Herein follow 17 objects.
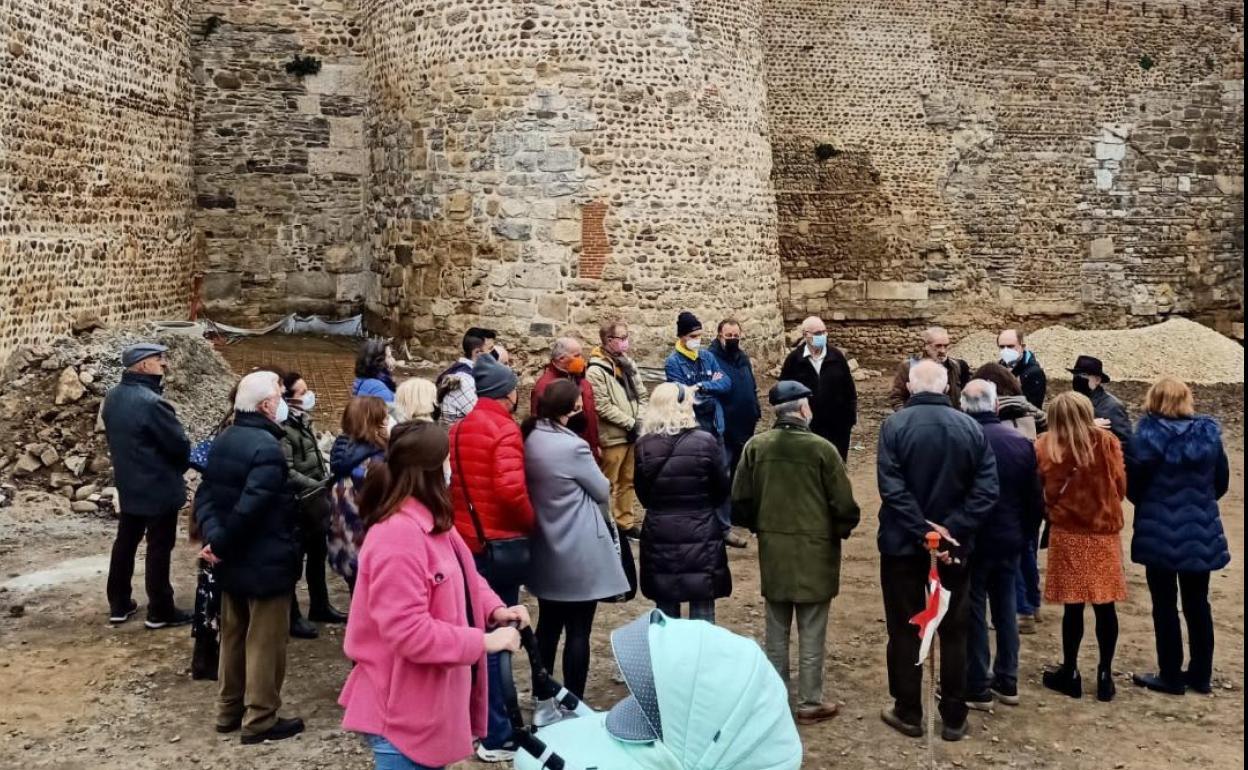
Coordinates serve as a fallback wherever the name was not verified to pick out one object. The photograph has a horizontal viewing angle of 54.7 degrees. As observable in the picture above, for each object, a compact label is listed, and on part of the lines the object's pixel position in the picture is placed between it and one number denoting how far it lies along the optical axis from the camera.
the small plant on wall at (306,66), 15.66
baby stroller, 3.54
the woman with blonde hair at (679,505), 5.57
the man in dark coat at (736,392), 8.55
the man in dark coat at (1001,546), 5.84
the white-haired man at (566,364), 6.96
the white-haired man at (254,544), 5.07
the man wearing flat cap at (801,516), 5.56
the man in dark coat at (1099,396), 6.85
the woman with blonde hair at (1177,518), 5.99
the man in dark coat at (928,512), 5.43
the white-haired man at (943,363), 7.27
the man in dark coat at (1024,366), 9.07
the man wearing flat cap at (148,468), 6.55
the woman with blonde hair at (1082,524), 5.91
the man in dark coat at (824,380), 8.96
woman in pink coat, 3.66
